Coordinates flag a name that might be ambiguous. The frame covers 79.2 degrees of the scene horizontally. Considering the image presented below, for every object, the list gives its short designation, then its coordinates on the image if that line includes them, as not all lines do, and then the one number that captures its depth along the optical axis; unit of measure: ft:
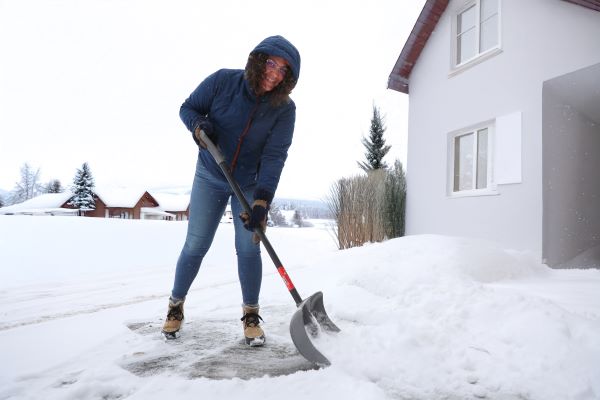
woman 6.32
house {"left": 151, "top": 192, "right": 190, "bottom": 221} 136.67
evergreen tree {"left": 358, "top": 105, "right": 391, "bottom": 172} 55.31
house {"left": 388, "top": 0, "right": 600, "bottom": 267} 14.82
